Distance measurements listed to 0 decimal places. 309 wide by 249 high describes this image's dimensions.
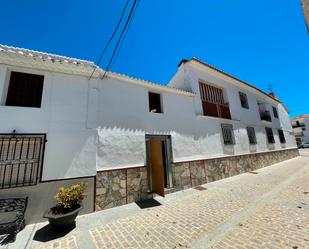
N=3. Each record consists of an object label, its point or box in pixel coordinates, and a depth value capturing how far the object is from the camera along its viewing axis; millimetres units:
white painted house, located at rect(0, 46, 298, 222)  4766
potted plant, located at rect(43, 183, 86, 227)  3910
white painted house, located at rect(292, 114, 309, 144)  48050
